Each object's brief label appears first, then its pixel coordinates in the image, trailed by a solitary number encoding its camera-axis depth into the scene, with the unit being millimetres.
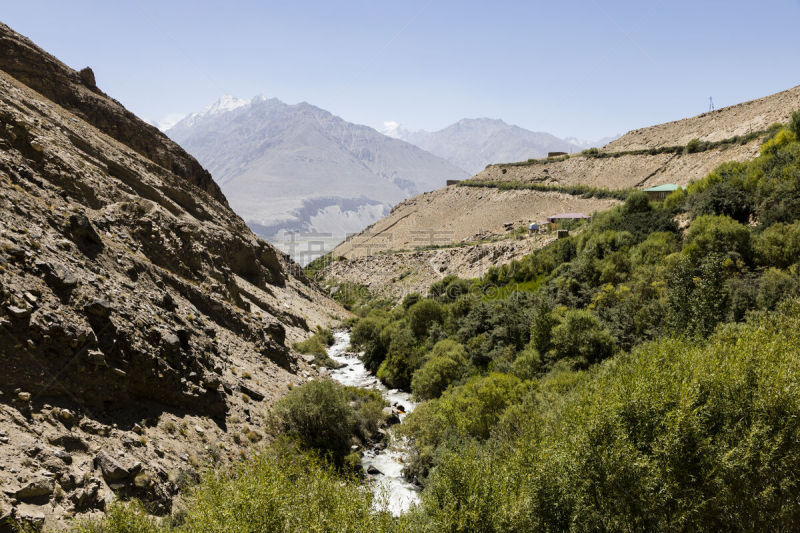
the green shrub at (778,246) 31750
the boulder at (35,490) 14570
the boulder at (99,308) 22422
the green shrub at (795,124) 45562
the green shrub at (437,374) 39844
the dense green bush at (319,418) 29406
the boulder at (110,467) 17734
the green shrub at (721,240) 35125
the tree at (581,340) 33062
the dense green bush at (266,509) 13570
